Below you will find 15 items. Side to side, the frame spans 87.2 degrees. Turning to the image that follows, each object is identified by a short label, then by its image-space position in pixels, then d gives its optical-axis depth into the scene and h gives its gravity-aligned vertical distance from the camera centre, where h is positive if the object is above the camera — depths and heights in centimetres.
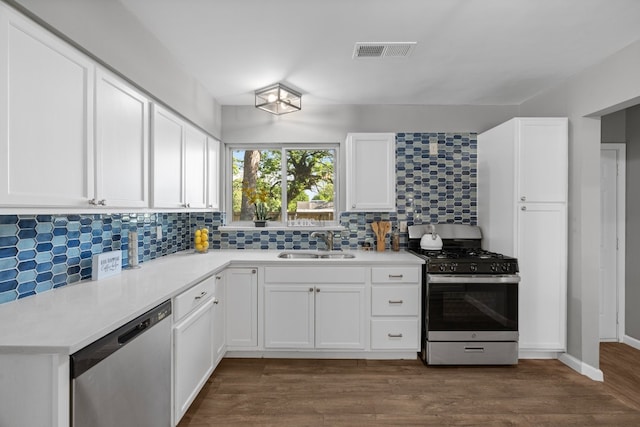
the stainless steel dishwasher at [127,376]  121 -69
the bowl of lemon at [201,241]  337 -28
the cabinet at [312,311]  297 -86
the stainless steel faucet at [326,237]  351 -25
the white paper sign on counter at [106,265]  208 -33
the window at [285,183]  376 +34
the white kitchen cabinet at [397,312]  296 -87
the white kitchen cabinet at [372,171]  334 +42
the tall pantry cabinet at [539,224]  290 -9
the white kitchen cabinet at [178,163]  231 +40
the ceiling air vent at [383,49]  228 +115
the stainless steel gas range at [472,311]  284 -83
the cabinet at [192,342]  194 -84
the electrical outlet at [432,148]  364 +71
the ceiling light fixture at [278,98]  303 +107
